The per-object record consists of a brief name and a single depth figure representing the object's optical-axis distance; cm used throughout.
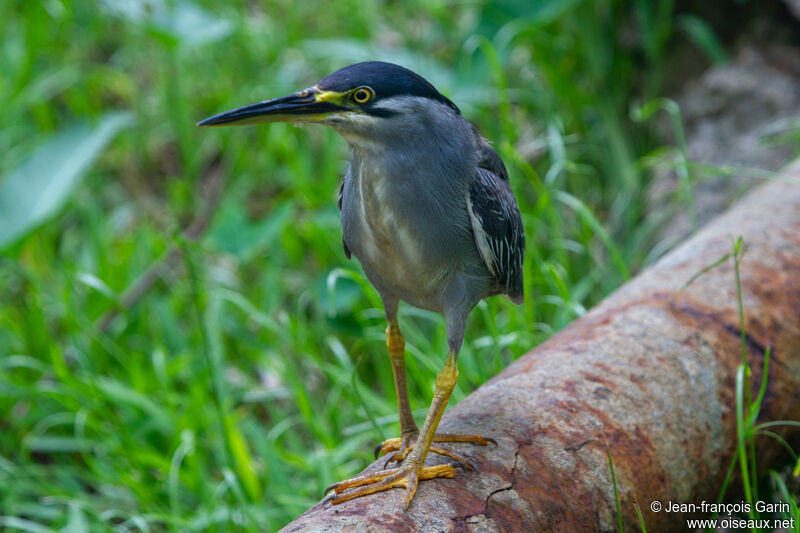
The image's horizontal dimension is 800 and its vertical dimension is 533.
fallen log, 411
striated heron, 435
